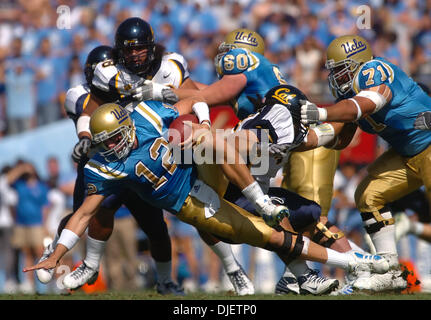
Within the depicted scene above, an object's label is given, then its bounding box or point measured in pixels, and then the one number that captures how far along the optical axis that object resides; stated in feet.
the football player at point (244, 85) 40.47
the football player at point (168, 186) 35.90
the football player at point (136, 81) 40.93
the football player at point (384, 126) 39.73
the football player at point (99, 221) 42.09
